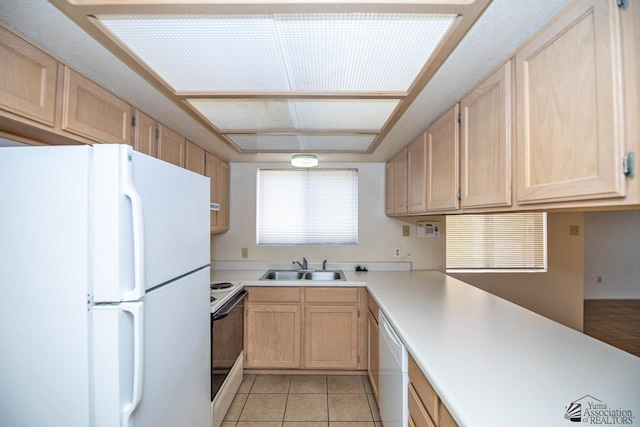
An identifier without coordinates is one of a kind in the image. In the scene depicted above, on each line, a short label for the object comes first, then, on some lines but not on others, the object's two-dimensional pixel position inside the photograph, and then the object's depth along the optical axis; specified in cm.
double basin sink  298
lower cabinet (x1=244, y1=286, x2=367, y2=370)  251
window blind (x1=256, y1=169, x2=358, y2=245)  318
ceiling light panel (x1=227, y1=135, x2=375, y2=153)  212
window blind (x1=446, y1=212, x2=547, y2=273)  337
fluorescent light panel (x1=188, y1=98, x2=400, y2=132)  149
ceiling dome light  248
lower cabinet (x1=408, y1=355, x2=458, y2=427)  94
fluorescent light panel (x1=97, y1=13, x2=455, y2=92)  89
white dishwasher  132
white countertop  79
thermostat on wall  309
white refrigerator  88
